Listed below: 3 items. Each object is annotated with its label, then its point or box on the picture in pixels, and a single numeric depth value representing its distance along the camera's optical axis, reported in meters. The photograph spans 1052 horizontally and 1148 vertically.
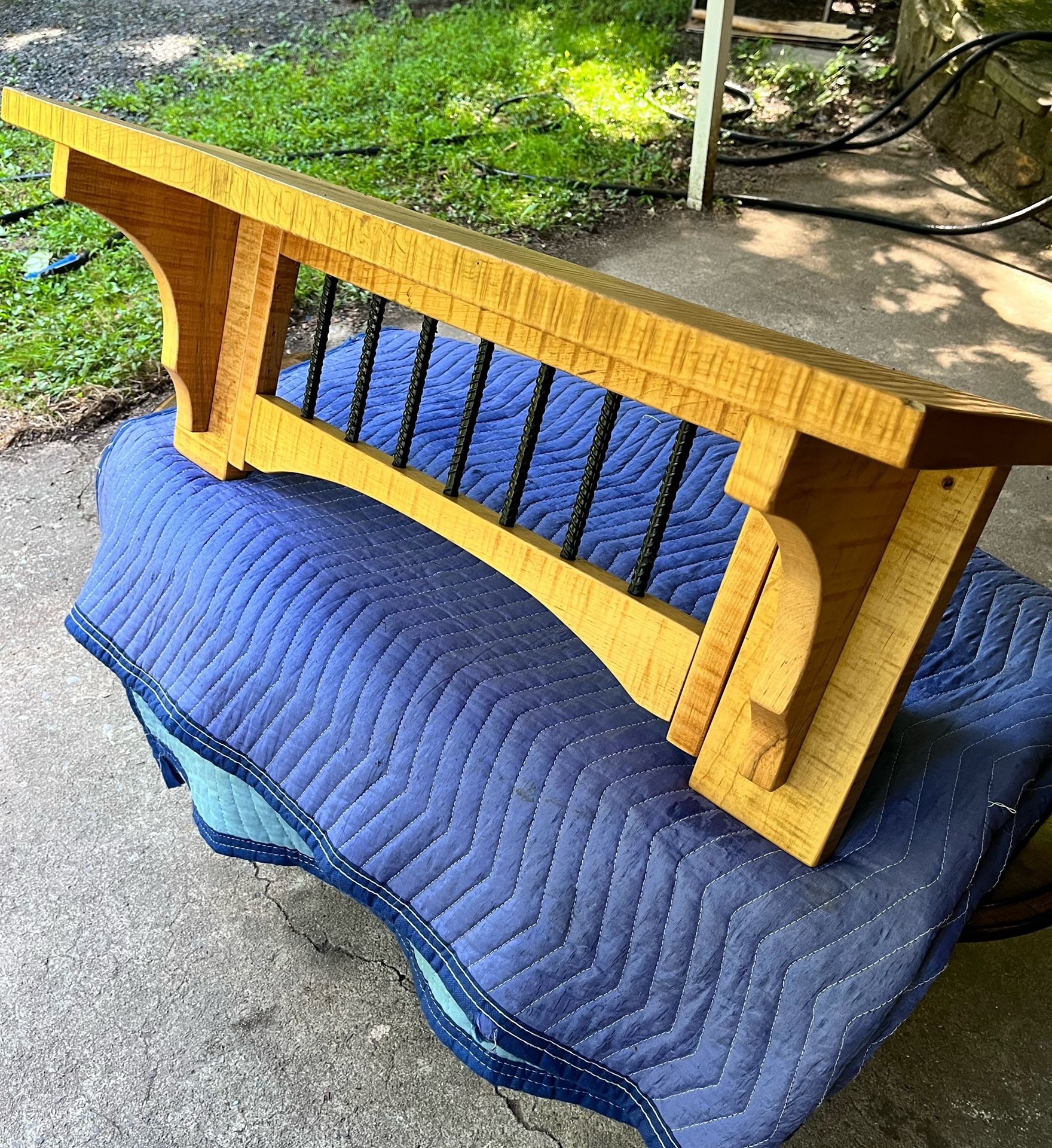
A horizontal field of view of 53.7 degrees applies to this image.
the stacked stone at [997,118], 4.90
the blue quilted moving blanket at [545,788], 1.00
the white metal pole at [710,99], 4.23
